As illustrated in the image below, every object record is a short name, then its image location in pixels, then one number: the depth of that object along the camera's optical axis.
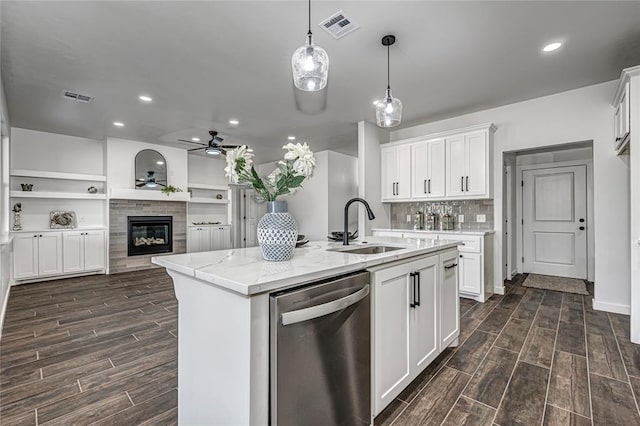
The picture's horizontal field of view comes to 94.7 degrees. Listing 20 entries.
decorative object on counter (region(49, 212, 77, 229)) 5.54
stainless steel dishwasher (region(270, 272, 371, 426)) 1.08
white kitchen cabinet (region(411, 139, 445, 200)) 4.59
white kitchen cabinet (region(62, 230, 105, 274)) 5.35
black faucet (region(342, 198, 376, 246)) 2.03
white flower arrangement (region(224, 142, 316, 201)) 1.46
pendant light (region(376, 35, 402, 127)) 2.64
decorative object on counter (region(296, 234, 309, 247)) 2.15
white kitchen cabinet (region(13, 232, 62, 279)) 4.88
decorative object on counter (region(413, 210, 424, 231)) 4.96
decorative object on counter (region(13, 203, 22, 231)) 5.12
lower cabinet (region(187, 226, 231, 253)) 7.19
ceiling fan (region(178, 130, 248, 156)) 5.18
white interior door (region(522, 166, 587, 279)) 4.99
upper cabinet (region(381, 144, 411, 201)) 4.95
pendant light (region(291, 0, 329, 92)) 1.91
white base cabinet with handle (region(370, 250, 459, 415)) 1.56
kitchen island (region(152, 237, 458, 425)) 1.02
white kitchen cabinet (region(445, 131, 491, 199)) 4.19
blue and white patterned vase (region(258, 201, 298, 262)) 1.47
